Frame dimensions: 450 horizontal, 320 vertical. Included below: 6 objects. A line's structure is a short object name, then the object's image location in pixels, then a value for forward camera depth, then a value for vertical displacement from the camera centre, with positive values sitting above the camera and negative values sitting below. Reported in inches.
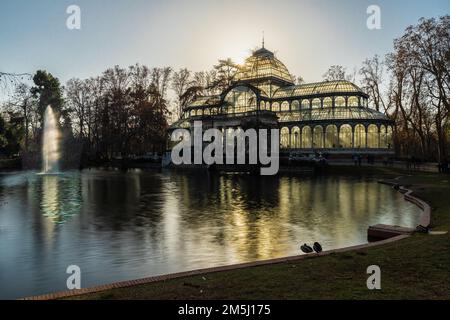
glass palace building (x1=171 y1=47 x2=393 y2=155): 2593.5 +324.4
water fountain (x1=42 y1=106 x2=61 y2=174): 2554.1 +90.6
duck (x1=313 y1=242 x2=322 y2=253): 394.3 -90.2
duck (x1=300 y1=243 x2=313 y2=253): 398.9 -92.3
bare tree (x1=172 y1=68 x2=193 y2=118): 3371.1 +661.7
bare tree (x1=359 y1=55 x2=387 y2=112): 2780.5 +527.6
